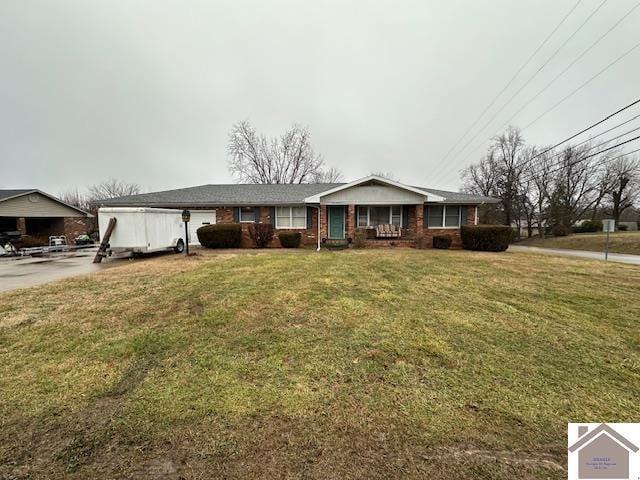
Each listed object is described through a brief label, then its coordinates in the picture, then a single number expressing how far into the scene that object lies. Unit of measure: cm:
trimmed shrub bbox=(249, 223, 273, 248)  1426
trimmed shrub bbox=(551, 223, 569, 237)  2891
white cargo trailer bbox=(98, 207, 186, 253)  1059
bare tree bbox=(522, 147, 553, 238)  2983
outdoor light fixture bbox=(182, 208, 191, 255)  1141
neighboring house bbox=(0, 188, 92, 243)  1730
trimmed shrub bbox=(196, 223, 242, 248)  1349
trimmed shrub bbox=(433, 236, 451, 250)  1444
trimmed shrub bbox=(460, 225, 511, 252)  1346
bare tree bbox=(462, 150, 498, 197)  3319
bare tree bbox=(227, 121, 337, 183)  3222
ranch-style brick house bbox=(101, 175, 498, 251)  1443
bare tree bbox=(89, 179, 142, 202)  4169
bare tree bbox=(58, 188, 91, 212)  3978
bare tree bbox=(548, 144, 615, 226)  2925
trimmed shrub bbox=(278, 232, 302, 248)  1412
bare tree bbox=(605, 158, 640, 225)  3141
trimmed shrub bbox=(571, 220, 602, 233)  3216
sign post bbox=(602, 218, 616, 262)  1423
